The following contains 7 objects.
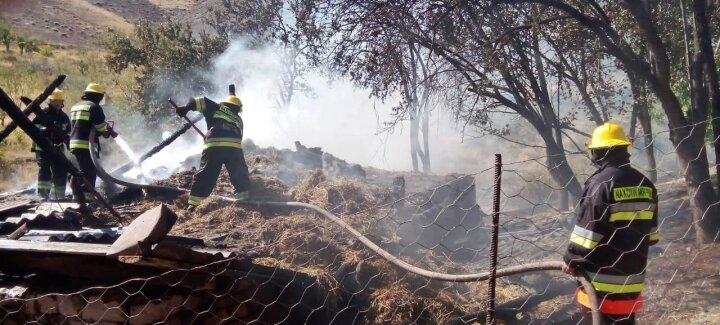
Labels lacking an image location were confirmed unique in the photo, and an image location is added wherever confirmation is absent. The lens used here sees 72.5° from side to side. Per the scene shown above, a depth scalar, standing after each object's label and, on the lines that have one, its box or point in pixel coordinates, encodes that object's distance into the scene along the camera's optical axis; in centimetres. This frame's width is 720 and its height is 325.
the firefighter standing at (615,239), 315
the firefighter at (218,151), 694
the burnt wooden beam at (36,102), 616
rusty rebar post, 268
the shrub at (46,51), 2653
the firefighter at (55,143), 726
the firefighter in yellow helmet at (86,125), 736
